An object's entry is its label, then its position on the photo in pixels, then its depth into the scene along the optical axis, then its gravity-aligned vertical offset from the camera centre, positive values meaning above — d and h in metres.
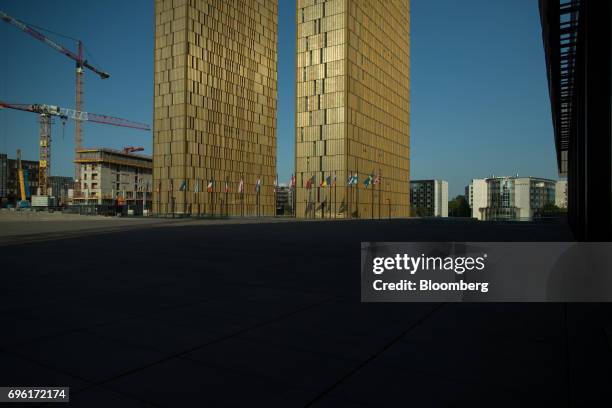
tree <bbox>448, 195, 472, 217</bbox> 164.50 -1.49
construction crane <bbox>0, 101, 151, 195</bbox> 132.62 +23.35
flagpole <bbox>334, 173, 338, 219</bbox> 75.94 +1.87
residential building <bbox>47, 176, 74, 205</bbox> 175.48 +7.39
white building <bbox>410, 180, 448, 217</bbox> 179.14 -3.25
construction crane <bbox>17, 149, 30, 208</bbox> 123.12 +6.23
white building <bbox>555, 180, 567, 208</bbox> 174.75 +4.40
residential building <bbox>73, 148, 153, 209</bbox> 134.75 +8.46
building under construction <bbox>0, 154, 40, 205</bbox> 152.25 +10.17
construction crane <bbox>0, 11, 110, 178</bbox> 134.89 +46.67
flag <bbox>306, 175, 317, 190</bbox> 72.28 +3.97
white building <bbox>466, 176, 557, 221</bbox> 164.00 +4.91
